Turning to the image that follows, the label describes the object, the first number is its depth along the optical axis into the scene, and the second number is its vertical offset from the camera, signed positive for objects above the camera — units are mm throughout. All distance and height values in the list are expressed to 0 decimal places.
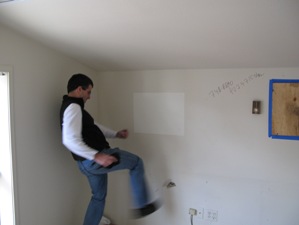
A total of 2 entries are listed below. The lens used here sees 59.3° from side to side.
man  1824 -359
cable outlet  2326 -961
